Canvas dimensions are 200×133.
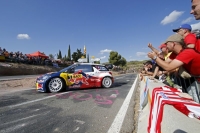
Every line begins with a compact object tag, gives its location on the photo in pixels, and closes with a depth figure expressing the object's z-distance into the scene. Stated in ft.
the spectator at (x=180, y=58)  7.41
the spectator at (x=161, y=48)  11.21
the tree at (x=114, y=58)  217.15
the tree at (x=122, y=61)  236.43
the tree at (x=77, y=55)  208.74
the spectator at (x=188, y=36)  7.82
